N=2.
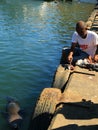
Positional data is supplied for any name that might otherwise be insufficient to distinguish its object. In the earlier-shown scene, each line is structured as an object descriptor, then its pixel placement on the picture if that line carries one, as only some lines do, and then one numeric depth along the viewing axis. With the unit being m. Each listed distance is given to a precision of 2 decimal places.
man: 5.62
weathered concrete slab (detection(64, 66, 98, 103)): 4.72
